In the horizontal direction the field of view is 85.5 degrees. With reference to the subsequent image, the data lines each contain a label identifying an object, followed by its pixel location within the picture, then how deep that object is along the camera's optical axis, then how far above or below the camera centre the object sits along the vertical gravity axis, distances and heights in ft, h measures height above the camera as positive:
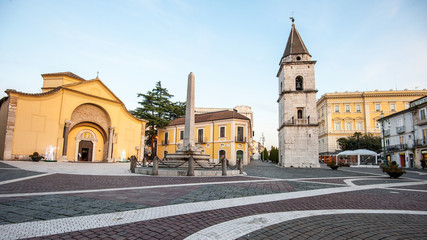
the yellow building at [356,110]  174.60 +31.62
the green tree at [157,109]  136.56 +23.59
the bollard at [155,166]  37.80 -3.15
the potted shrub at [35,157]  69.83 -3.53
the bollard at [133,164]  45.30 -3.36
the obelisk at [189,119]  49.65 +6.33
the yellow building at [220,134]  113.60 +7.17
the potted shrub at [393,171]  45.64 -3.92
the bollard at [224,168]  40.04 -3.43
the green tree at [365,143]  149.28 +4.96
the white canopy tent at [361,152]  94.01 -0.71
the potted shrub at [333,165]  73.69 -4.83
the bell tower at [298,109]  92.12 +16.73
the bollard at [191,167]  37.65 -3.13
